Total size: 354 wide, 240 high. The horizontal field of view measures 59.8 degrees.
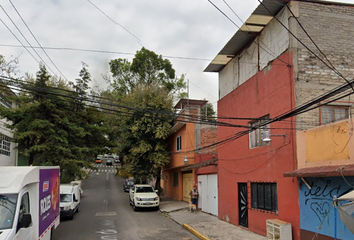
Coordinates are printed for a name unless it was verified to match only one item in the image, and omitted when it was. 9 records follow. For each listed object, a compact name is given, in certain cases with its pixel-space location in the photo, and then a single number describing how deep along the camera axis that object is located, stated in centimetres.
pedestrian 1931
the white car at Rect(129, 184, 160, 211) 2020
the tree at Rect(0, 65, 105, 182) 1992
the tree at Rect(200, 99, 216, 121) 2317
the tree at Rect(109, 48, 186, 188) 2481
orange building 1819
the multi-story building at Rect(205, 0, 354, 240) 862
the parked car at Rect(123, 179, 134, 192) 3414
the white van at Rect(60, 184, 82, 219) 1641
